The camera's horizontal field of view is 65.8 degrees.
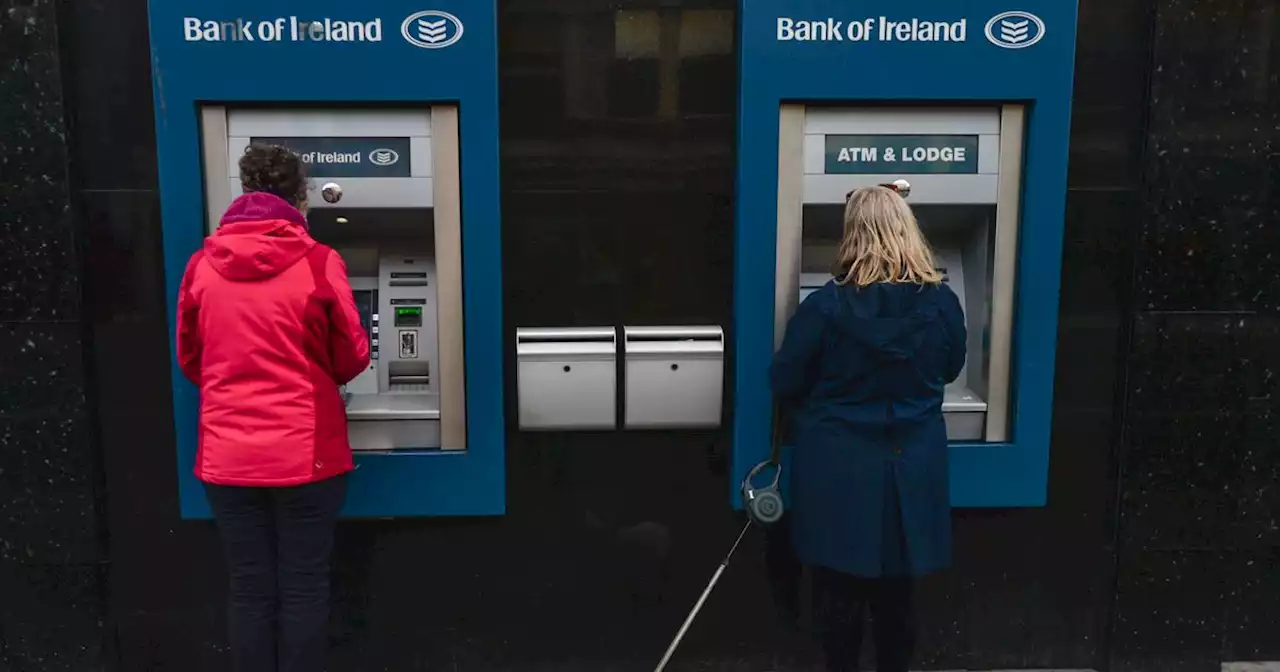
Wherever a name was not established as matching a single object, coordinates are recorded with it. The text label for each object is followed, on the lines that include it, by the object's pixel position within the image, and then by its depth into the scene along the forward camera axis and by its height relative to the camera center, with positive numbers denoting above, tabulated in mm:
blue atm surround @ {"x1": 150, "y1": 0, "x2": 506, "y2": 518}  2936 +570
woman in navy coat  2662 -328
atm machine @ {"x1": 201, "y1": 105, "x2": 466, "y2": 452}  3008 +130
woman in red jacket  2572 -320
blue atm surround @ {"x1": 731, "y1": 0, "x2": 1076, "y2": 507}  3033 +554
